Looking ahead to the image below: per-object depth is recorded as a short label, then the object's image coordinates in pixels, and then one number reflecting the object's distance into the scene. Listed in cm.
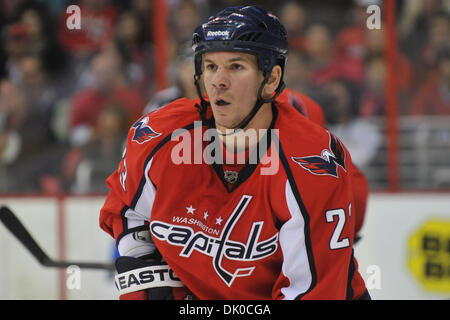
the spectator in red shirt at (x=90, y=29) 941
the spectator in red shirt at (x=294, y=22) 898
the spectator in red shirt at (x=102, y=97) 917
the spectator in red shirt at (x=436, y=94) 865
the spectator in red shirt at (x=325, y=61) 888
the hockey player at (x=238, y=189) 376
